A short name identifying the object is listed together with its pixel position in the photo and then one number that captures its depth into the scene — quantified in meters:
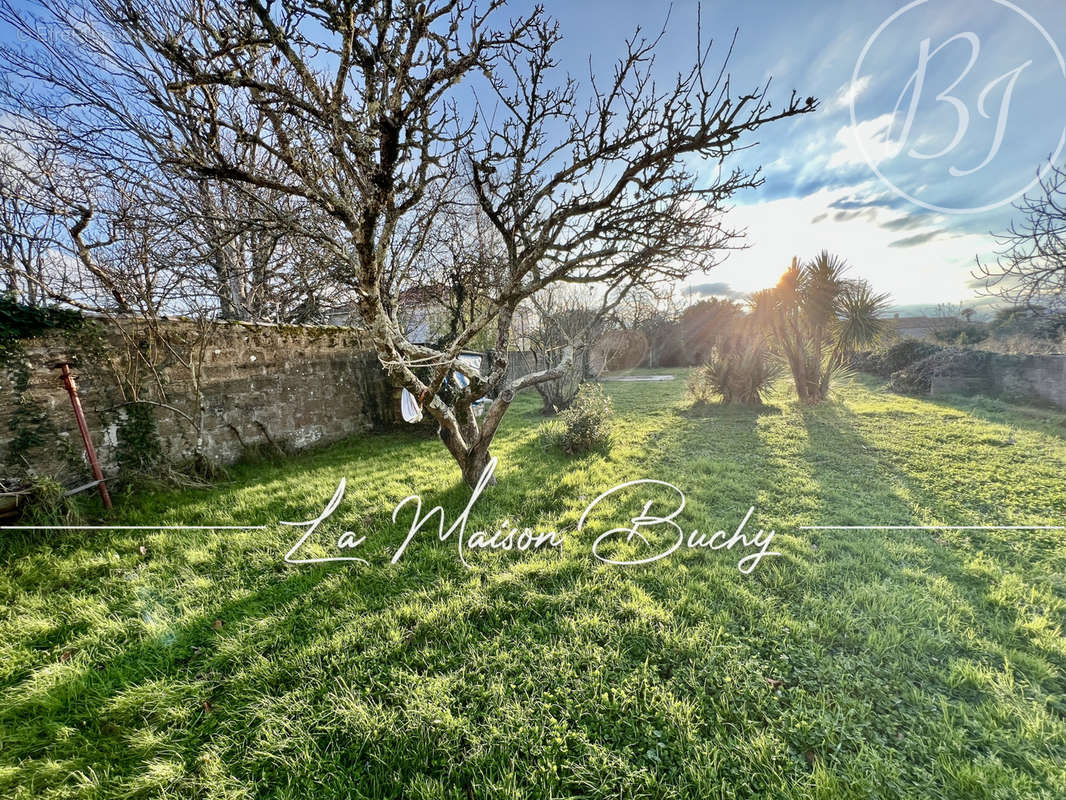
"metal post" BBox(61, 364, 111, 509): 3.85
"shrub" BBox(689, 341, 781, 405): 9.66
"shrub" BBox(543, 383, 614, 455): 6.10
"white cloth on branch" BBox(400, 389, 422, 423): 6.52
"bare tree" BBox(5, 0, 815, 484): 2.22
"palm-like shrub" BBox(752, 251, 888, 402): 9.67
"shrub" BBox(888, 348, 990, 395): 10.48
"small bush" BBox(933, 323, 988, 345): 16.07
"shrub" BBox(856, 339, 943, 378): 13.09
